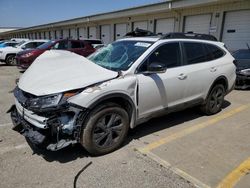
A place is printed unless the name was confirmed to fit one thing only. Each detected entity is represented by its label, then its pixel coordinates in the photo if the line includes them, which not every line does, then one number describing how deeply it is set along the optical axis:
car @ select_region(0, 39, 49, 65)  12.34
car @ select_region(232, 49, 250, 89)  6.51
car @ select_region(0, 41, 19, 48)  15.38
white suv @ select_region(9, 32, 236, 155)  2.53
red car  9.24
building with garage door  10.08
